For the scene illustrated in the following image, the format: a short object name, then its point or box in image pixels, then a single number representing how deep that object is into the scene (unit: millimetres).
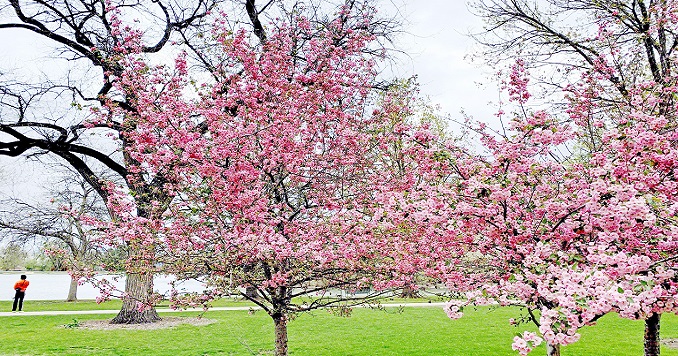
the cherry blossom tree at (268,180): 5410
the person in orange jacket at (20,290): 17438
